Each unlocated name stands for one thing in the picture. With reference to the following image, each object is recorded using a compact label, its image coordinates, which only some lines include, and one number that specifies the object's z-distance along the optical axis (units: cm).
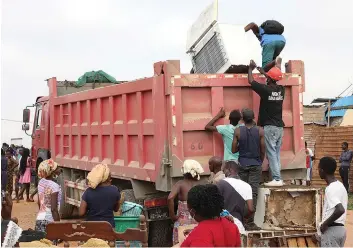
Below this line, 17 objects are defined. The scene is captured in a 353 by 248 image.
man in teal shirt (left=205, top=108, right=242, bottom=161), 606
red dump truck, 601
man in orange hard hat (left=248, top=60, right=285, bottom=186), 614
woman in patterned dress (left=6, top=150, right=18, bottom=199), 1324
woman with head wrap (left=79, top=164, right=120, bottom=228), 500
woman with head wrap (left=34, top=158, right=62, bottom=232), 558
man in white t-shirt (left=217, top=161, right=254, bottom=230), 489
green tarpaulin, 1197
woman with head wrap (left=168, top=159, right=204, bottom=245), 542
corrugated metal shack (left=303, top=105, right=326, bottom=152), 2248
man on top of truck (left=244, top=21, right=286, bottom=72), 672
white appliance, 666
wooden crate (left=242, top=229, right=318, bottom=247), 546
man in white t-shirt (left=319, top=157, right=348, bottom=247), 444
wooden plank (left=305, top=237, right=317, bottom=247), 559
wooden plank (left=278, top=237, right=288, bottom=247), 552
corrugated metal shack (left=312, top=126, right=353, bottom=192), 1498
